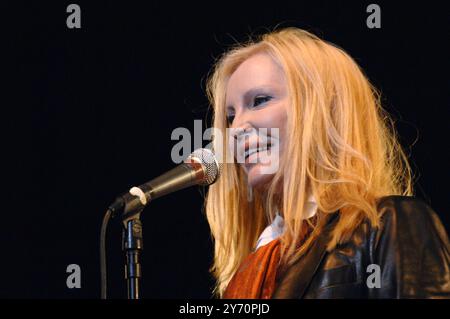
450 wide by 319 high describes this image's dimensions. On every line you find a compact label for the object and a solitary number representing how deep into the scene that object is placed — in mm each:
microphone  4213
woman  4266
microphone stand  4192
